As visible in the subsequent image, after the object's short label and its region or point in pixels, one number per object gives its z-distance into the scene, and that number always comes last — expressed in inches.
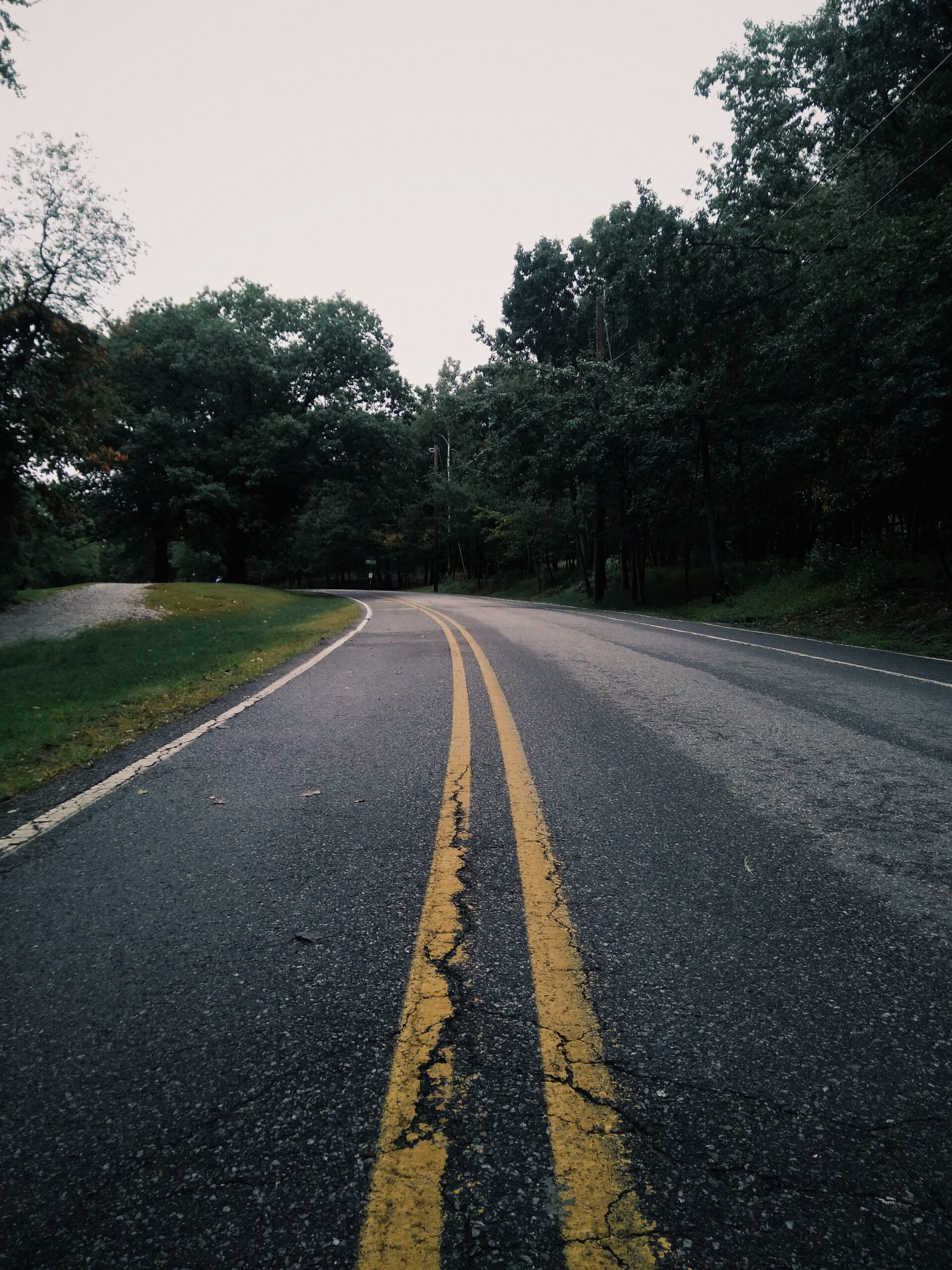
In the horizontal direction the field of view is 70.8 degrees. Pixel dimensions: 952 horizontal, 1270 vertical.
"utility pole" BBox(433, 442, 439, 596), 1961.1
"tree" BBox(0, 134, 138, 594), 466.0
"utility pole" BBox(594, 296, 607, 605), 1026.7
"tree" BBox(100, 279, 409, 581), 1149.7
